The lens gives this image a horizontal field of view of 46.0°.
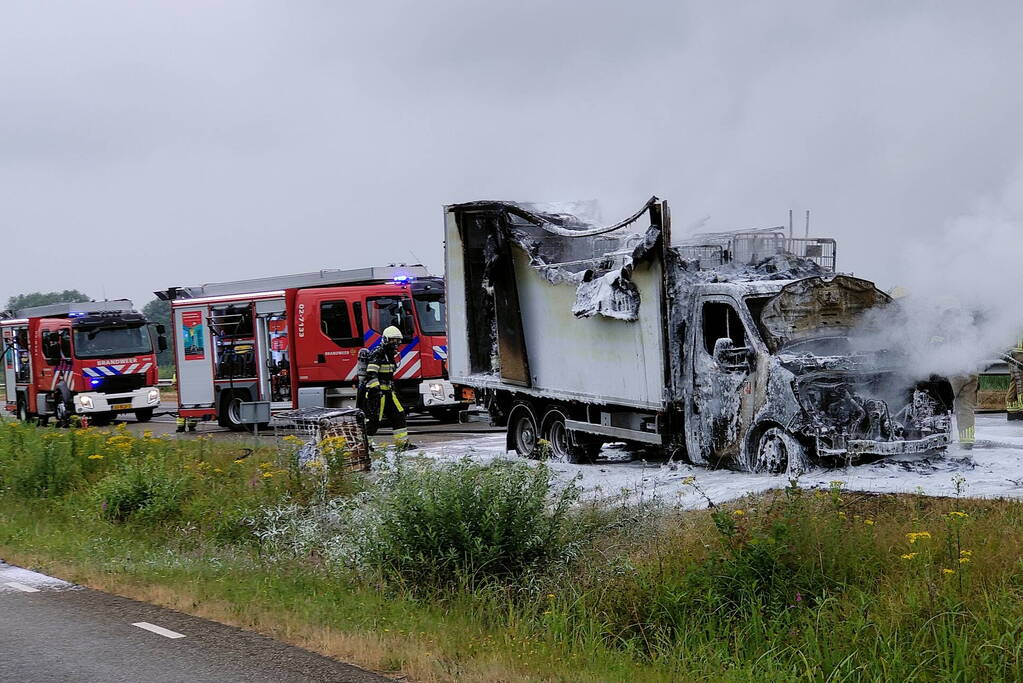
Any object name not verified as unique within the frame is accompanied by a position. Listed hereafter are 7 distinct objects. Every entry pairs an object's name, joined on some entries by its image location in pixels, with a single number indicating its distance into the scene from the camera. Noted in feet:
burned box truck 37.91
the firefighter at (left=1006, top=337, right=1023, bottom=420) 55.77
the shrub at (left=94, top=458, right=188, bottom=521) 40.88
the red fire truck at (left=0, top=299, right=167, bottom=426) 97.55
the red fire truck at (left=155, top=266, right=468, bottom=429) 75.20
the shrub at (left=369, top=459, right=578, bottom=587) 28.81
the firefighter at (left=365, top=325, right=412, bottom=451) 65.72
